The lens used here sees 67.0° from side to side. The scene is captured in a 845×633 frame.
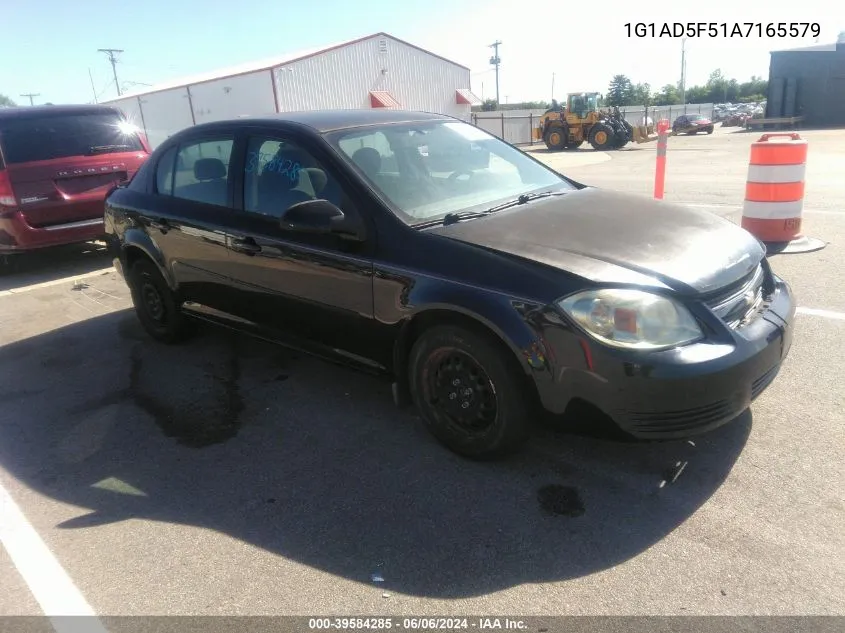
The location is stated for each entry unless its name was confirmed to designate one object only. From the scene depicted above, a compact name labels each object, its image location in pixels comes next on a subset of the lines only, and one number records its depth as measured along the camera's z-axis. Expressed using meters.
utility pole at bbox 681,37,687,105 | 81.11
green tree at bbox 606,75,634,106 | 87.56
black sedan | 2.58
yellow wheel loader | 27.39
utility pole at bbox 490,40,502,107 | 80.31
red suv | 7.12
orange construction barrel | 6.21
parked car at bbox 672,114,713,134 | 40.34
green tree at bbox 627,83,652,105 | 86.19
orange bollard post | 8.55
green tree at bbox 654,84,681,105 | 87.27
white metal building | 31.64
